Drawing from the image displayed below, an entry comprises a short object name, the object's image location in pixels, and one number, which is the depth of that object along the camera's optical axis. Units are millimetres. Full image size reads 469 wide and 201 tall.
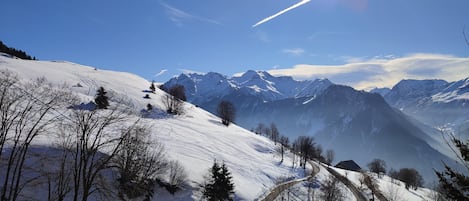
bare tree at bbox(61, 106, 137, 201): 22561
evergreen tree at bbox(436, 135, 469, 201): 13289
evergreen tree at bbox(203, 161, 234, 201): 45438
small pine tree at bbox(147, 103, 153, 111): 99250
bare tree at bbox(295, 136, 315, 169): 104794
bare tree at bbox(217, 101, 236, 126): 127688
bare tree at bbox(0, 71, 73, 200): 38331
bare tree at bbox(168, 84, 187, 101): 150375
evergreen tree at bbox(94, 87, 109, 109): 82125
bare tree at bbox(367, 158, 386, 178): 155750
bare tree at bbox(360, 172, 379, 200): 90788
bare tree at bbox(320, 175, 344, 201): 59094
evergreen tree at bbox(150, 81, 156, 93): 125612
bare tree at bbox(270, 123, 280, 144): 158575
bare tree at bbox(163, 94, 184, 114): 106075
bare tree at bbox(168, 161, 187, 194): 49119
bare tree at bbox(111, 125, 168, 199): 43469
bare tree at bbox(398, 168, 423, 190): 130675
